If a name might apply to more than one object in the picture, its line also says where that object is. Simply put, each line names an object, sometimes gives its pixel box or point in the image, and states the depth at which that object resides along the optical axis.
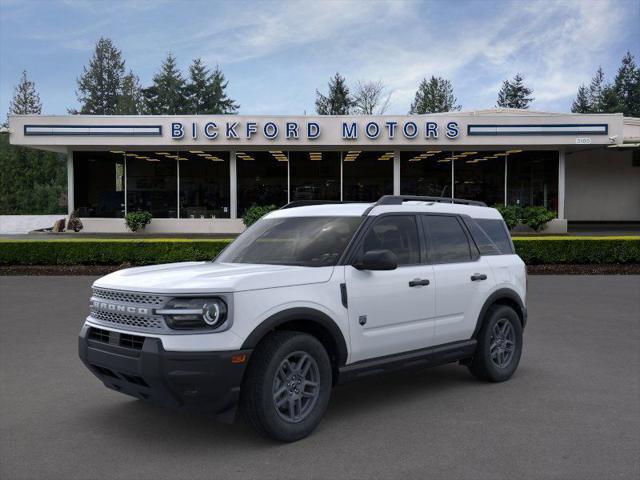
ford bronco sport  4.35
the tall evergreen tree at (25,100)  77.31
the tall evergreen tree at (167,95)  75.06
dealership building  27.22
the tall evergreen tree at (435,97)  78.56
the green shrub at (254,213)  24.83
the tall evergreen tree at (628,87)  80.38
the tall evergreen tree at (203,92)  75.62
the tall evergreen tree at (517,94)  82.94
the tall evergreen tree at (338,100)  75.00
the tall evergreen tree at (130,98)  76.27
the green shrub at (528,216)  26.47
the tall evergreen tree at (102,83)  82.88
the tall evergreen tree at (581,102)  83.48
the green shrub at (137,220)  27.64
